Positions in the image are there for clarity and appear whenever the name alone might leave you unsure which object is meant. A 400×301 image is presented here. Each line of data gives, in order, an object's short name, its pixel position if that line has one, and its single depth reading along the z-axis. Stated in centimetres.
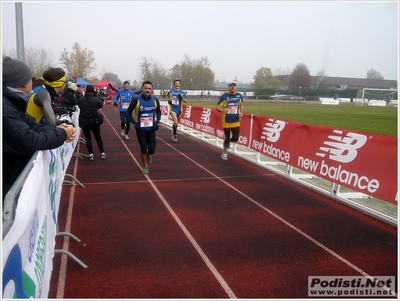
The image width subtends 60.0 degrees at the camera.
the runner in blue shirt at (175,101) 1295
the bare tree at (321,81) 8225
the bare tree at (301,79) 7881
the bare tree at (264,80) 9262
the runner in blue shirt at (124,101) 1301
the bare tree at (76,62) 4972
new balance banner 506
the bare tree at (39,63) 4882
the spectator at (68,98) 805
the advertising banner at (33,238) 181
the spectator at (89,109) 866
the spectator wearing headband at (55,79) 494
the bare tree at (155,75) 6406
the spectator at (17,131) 256
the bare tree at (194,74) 7488
